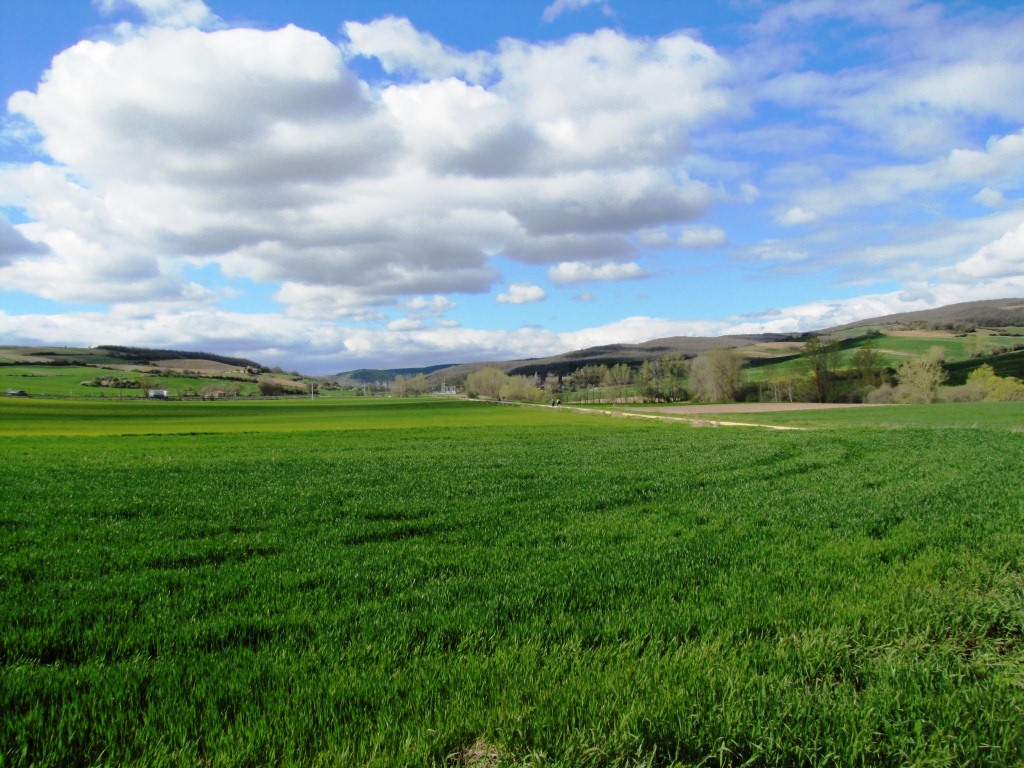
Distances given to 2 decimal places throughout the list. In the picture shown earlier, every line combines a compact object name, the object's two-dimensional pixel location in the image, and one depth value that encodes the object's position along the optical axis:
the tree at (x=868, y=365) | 113.68
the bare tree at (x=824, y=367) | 119.00
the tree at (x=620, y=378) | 192.00
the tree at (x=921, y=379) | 97.62
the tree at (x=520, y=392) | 189.12
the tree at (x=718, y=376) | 132.38
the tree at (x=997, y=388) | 93.21
